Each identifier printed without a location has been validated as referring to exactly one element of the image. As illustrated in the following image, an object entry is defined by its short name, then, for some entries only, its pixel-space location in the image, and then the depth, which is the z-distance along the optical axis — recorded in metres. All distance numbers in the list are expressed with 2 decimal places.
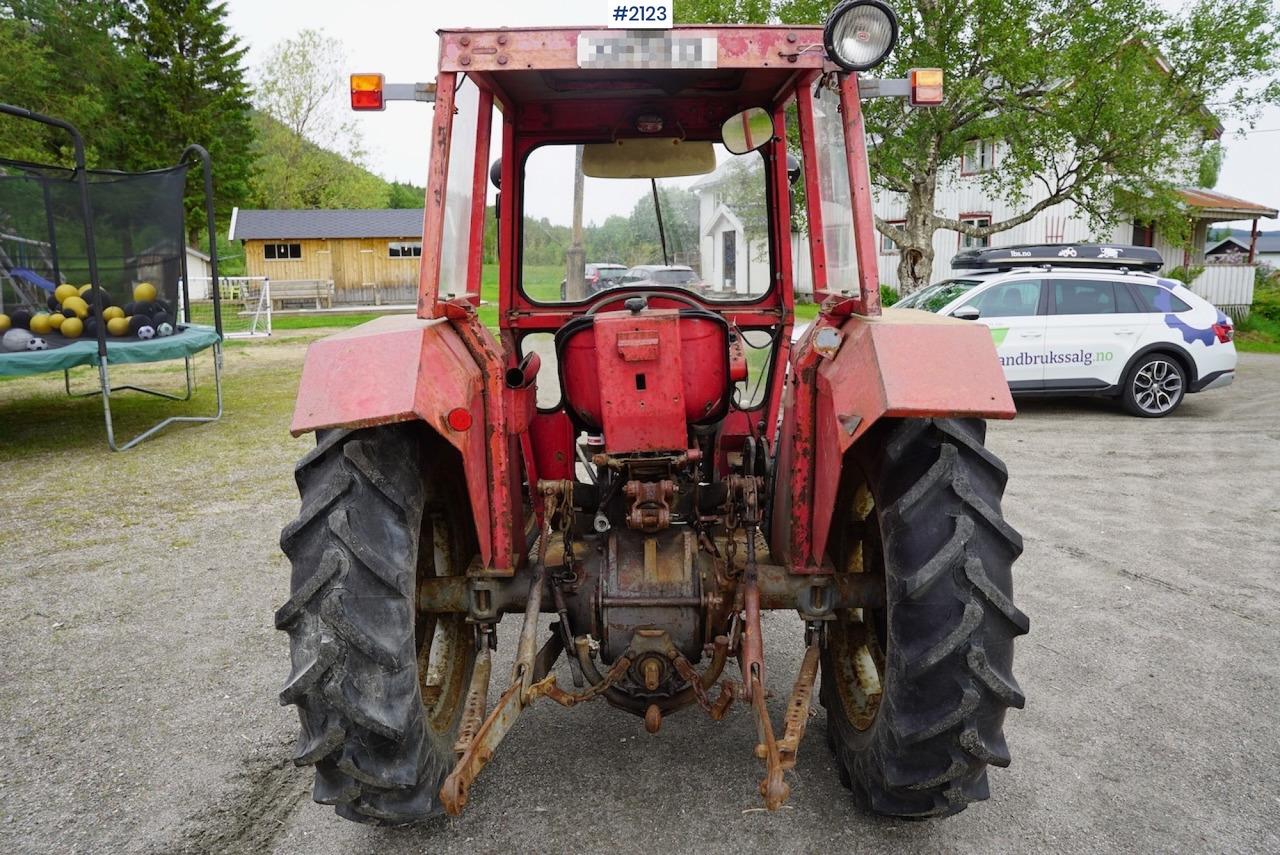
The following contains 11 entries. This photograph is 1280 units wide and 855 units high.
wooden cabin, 33.97
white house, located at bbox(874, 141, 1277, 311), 21.91
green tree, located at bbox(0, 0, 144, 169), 29.16
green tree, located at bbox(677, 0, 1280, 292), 14.57
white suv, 10.31
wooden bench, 31.38
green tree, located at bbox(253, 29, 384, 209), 42.88
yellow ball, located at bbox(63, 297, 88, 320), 9.13
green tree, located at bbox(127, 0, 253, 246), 34.38
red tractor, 2.35
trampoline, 8.88
